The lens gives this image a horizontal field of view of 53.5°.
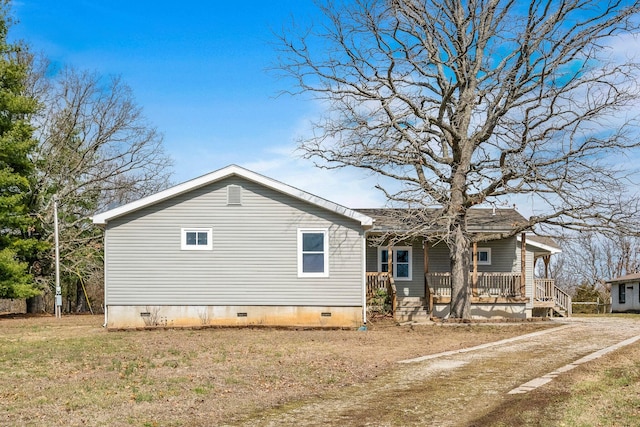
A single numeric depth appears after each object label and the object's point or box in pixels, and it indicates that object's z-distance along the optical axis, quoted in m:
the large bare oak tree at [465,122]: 18.83
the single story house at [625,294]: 43.06
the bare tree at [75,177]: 29.45
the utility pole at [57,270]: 24.19
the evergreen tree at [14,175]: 25.17
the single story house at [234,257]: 18.69
